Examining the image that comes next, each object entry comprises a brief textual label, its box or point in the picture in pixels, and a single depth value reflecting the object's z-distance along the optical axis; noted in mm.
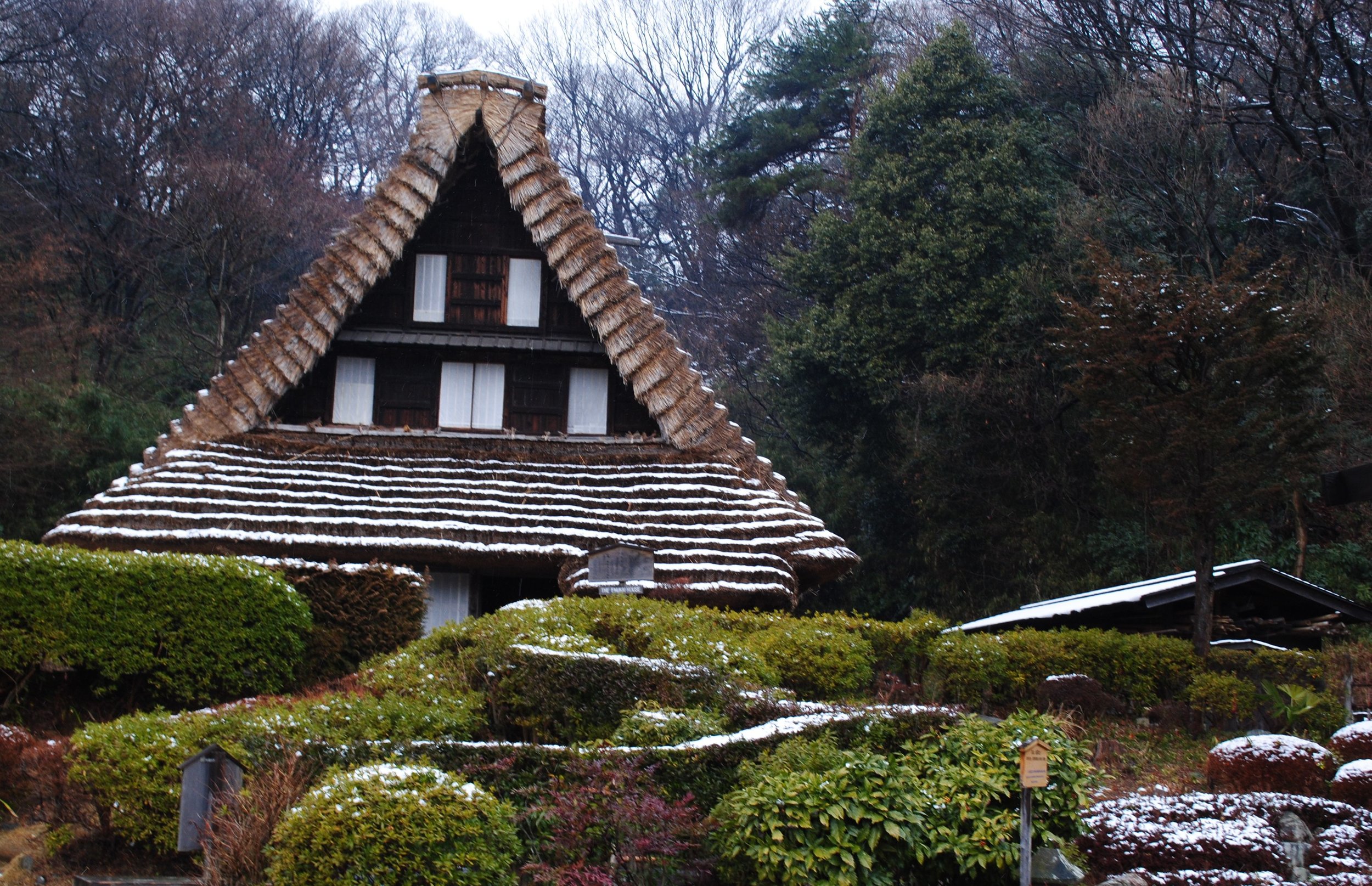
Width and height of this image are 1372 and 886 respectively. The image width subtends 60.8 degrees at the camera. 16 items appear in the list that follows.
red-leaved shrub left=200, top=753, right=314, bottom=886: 6359
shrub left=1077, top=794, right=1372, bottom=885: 7406
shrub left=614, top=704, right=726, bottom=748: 7492
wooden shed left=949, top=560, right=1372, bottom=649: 16359
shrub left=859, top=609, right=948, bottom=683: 12375
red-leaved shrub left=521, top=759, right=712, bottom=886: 6371
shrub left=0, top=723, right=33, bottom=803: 8414
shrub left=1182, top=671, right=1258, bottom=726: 12531
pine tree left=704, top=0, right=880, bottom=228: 35625
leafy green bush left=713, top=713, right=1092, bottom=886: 6188
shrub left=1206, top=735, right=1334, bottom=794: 9266
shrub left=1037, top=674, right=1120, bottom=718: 12430
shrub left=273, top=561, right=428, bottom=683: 12688
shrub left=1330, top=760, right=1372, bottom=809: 9094
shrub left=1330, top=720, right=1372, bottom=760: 10055
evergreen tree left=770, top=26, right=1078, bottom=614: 26031
